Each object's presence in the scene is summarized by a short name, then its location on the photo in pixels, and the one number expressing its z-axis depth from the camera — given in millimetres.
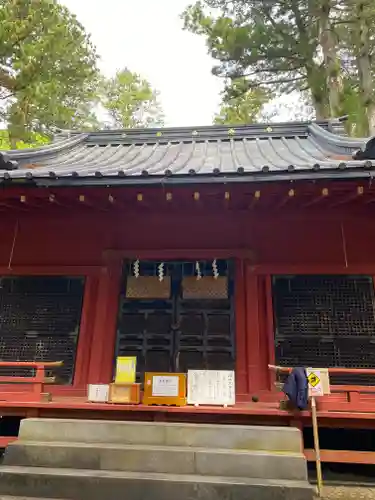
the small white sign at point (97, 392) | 5180
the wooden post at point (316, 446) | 4275
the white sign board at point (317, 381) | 4688
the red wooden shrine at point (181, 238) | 5242
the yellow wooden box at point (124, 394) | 5094
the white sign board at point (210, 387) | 5047
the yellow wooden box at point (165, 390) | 5039
